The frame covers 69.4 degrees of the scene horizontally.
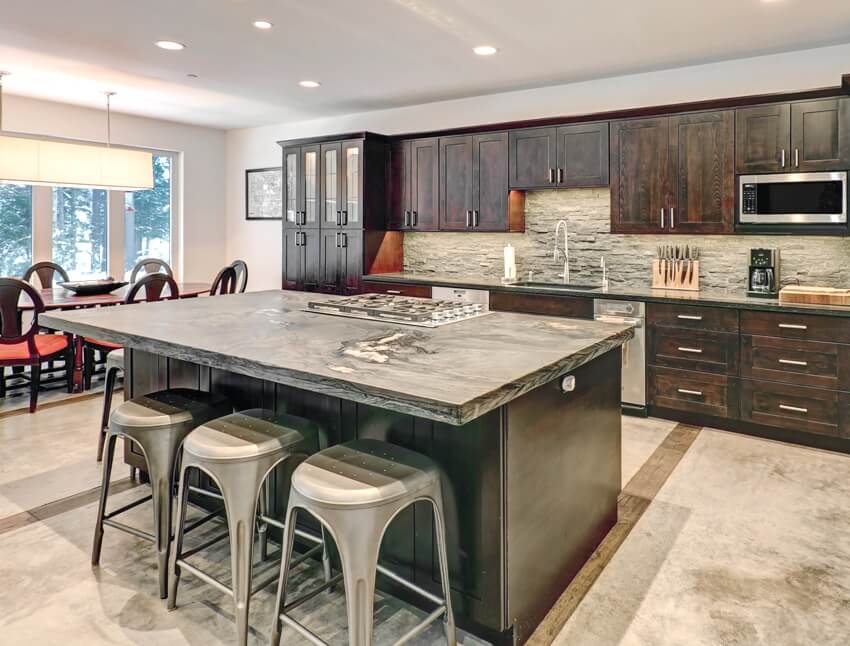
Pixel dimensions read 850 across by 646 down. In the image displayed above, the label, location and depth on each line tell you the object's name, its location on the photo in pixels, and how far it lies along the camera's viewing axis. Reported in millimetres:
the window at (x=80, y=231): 6395
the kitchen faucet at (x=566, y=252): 5215
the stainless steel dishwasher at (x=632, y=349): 4355
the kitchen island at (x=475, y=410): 1747
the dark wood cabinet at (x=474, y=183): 5227
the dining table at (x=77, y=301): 4623
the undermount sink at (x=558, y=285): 4891
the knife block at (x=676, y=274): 4566
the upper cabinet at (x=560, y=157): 4707
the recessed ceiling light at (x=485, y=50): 4180
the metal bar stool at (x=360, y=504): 1576
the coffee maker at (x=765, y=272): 4180
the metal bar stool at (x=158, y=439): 2162
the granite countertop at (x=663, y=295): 3757
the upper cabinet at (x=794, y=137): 3789
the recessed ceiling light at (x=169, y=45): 4160
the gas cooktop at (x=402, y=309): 2643
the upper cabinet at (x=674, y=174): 4219
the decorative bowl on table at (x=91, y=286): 5040
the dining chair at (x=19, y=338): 4168
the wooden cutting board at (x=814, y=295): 3689
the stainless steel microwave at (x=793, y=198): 3814
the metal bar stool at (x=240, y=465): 1860
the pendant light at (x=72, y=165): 4746
